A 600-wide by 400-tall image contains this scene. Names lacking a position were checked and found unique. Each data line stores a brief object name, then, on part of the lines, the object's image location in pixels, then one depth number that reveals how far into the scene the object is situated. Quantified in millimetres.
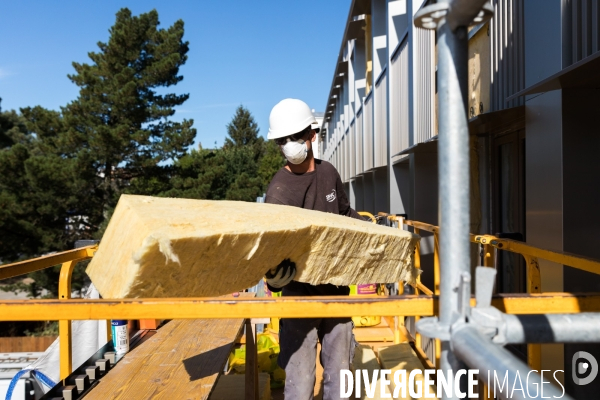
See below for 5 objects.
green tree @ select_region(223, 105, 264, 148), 77625
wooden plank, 3035
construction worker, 3277
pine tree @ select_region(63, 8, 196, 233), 23438
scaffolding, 1246
